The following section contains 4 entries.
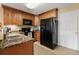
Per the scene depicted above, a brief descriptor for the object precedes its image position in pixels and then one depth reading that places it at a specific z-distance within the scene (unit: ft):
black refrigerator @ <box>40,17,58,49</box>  5.68
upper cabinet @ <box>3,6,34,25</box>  5.14
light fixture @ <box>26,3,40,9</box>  5.45
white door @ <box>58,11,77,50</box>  5.41
